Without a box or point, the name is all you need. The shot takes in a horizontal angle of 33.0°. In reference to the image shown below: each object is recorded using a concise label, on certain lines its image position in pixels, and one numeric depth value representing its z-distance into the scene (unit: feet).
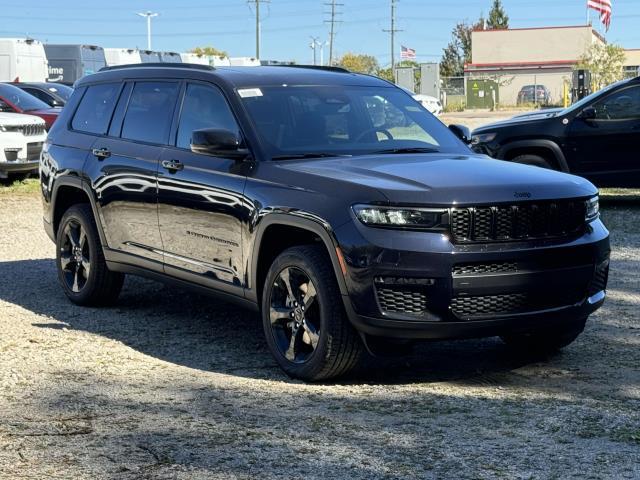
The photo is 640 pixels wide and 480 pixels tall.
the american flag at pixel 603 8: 171.94
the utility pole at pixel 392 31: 329.19
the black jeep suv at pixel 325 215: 17.84
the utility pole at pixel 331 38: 335.81
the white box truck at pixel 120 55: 117.80
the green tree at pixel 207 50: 419.13
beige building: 275.39
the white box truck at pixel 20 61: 97.76
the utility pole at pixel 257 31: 270.05
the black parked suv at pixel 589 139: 45.70
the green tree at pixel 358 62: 408.90
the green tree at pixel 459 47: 376.89
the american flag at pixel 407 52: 249.14
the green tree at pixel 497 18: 406.21
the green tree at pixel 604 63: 197.77
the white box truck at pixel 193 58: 137.40
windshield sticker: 22.02
